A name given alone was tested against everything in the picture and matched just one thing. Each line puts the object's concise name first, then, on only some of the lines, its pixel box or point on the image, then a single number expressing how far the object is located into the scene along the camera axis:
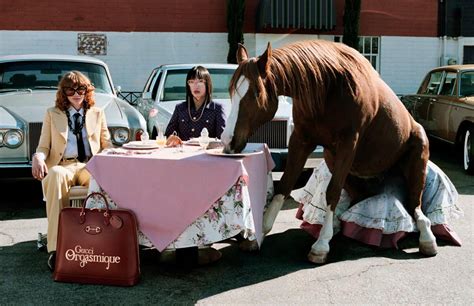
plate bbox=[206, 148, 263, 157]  3.86
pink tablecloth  3.88
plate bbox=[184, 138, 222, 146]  4.53
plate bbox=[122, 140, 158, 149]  4.37
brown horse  3.79
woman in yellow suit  4.39
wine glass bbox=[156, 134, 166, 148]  4.63
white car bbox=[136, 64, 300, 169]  6.80
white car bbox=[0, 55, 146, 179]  6.05
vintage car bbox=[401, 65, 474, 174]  9.01
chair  4.38
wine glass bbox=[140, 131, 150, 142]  4.69
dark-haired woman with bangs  5.43
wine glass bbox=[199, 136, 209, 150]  4.57
